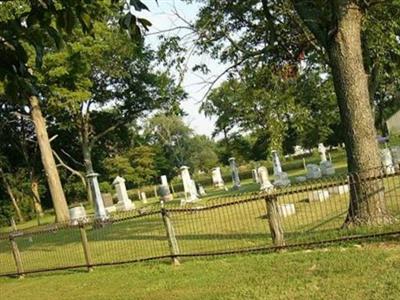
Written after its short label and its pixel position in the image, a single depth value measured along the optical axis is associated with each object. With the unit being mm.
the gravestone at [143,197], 47812
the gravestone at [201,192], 37600
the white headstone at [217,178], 45719
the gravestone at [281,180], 30406
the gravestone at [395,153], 29402
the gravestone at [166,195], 38906
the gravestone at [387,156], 27188
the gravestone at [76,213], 29031
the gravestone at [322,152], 40597
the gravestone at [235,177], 39344
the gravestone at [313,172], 30897
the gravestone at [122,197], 36781
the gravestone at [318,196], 17827
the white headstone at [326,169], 31731
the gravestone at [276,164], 32375
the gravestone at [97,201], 27672
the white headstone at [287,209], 15573
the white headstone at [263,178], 29433
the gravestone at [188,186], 34062
